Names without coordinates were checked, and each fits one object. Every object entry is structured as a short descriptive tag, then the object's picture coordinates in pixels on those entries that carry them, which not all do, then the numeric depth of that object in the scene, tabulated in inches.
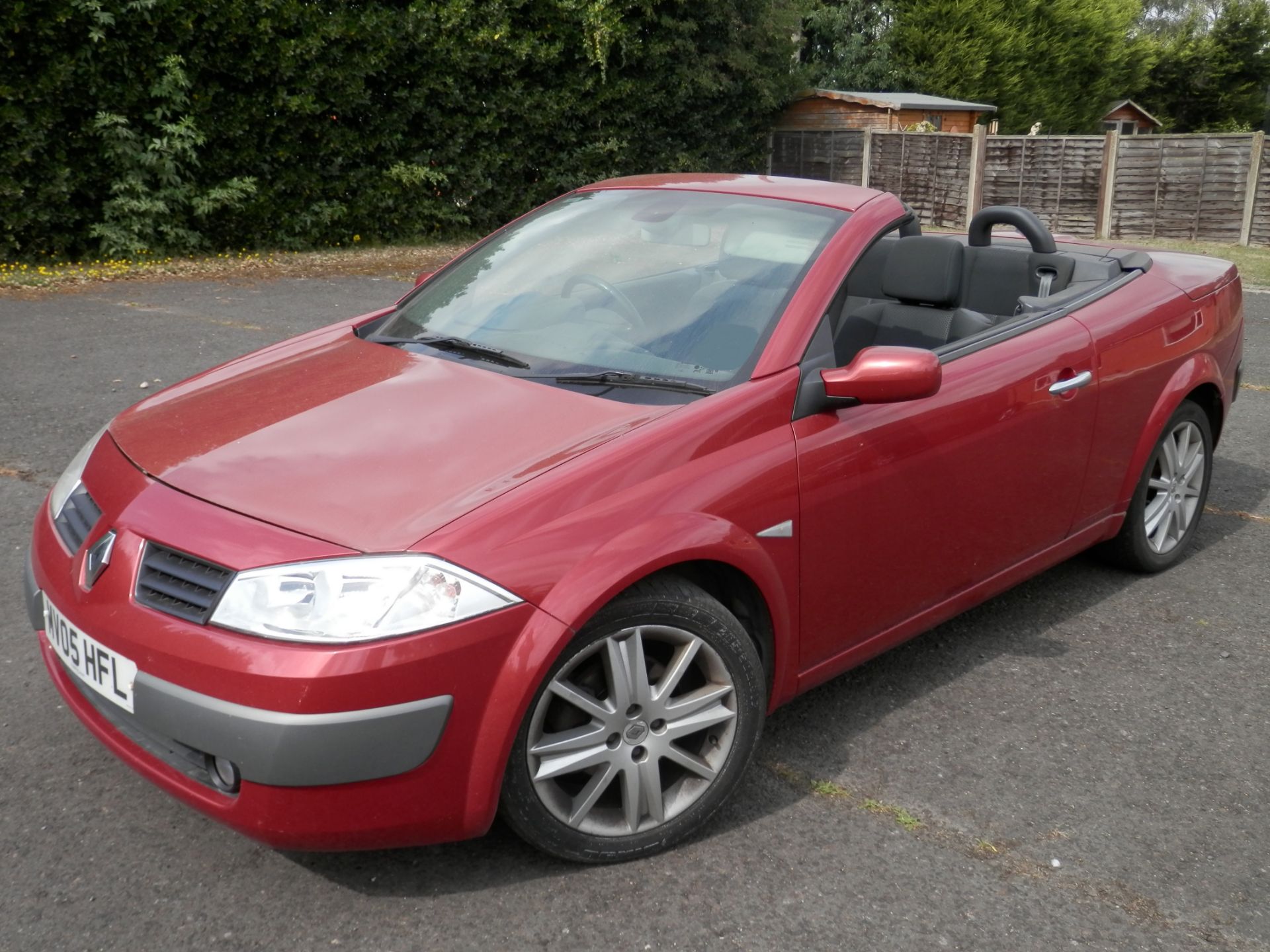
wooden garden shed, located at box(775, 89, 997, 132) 1012.5
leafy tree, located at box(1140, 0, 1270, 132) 1651.1
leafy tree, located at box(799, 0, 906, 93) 1349.7
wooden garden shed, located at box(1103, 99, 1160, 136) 1605.6
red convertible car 91.8
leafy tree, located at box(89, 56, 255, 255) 529.3
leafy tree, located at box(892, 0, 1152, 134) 1353.3
